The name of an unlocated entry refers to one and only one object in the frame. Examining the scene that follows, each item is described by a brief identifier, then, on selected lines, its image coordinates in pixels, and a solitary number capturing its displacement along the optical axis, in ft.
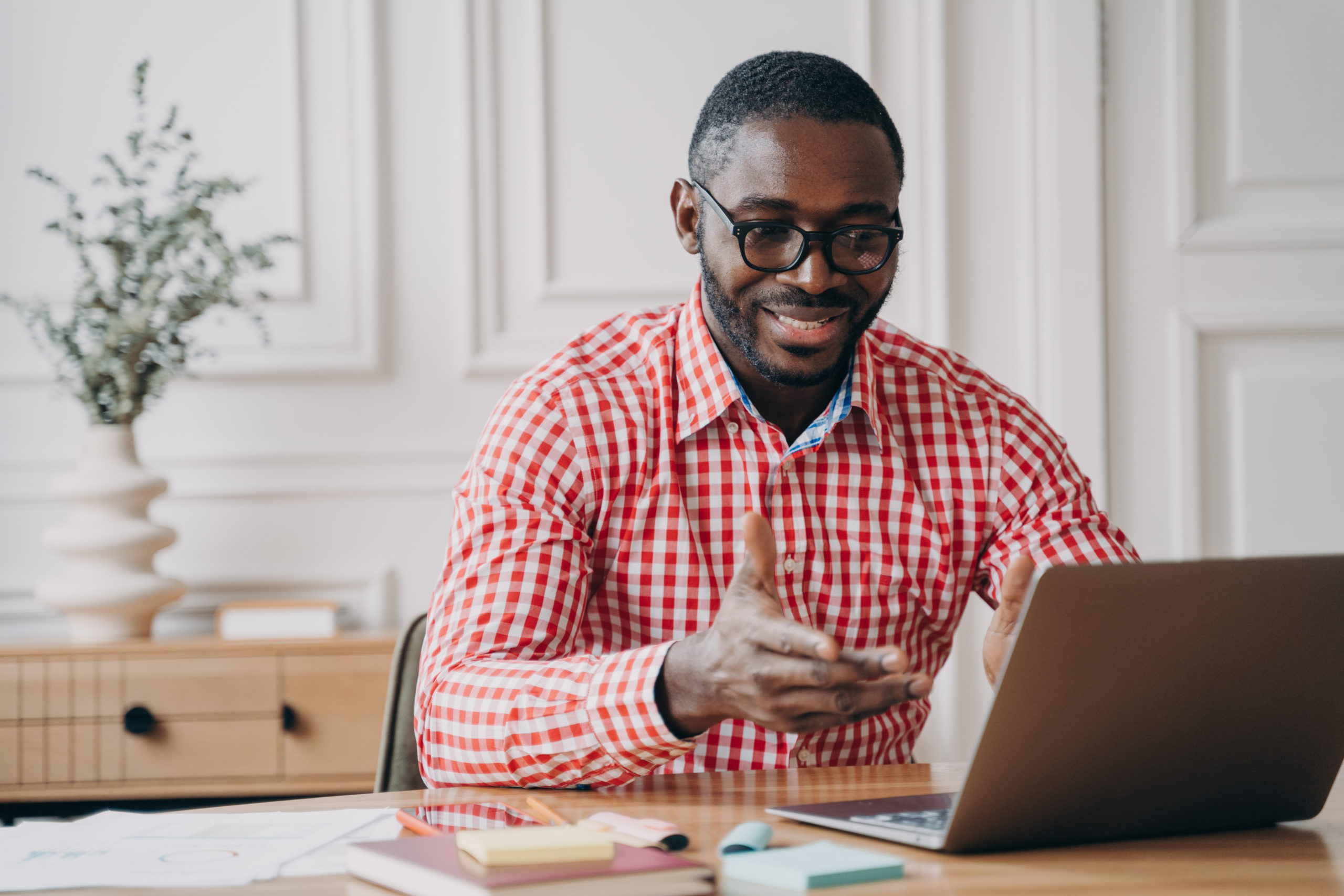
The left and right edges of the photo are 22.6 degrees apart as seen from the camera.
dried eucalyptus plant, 13.64
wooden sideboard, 13.23
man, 11.33
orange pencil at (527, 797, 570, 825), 10.10
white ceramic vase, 13.48
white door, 14.51
